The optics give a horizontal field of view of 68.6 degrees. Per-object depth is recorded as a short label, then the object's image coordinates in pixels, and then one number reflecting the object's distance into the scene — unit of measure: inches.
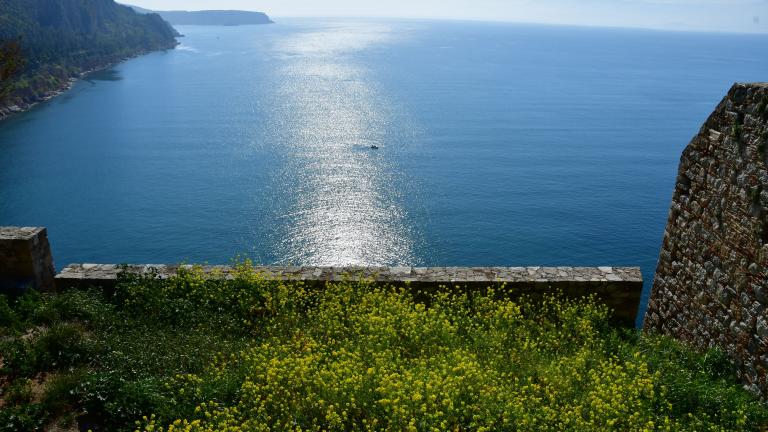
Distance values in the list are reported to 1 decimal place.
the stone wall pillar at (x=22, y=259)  453.1
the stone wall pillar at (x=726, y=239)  329.7
